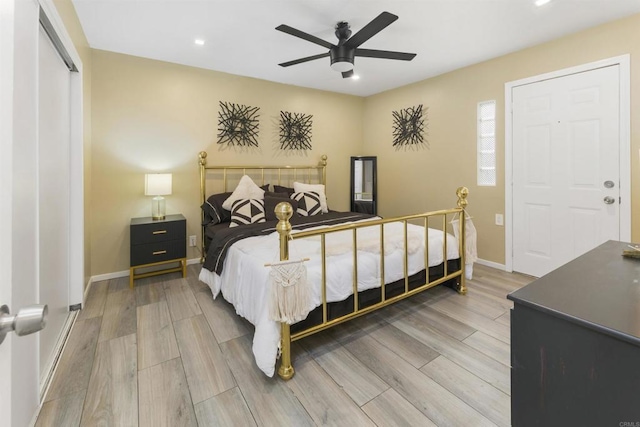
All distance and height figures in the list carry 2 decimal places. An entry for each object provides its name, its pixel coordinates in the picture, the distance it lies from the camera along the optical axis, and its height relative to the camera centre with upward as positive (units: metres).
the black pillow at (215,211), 3.41 -0.03
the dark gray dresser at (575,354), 0.68 -0.37
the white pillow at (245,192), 3.46 +0.20
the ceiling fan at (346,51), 2.27 +1.30
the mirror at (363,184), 4.97 +0.41
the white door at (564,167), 2.73 +0.40
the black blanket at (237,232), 2.56 -0.22
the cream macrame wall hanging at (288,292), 1.63 -0.47
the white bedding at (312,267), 1.71 -0.43
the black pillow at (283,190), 3.98 +0.25
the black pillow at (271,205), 3.45 +0.04
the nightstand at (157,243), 3.05 -0.36
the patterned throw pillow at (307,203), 3.75 +0.07
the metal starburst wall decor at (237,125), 3.87 +1.13
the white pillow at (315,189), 3.93 +0.26
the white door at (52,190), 1.69 +0.13
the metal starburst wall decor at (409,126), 4.27 +1.23
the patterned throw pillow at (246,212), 3.22 -0.04
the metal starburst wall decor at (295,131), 4.36 +1.17
